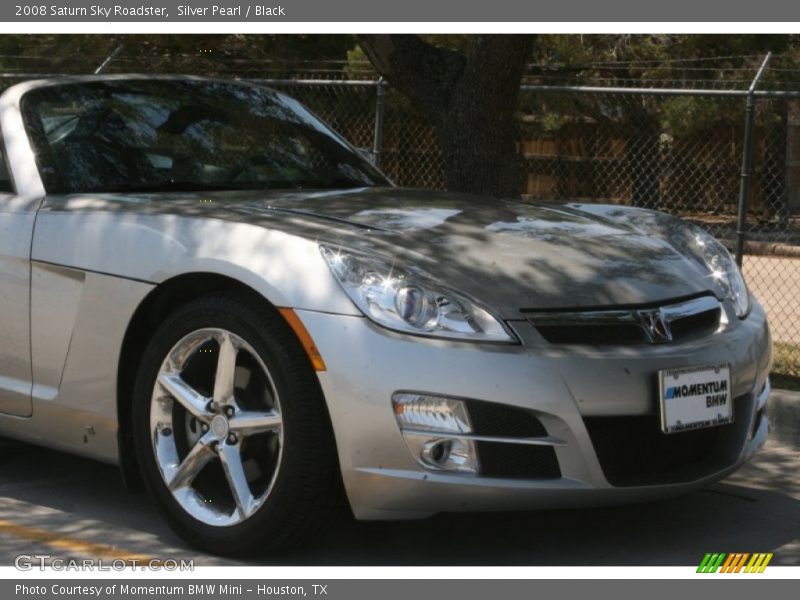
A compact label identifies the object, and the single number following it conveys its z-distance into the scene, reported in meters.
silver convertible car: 7.47
